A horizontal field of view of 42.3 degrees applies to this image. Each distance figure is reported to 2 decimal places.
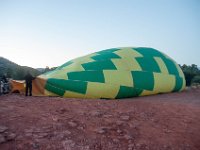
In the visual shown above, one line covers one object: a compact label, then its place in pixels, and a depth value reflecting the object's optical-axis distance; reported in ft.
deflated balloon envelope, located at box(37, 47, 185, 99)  31.50
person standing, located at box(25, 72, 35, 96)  31.55
